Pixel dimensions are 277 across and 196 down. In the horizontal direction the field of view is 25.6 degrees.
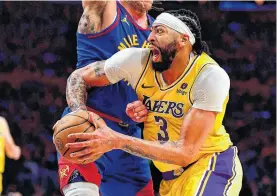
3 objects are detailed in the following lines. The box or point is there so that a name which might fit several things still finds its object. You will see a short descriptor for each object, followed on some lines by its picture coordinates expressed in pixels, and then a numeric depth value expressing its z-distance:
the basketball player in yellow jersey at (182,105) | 3.30
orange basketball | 3.19
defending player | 3.98
